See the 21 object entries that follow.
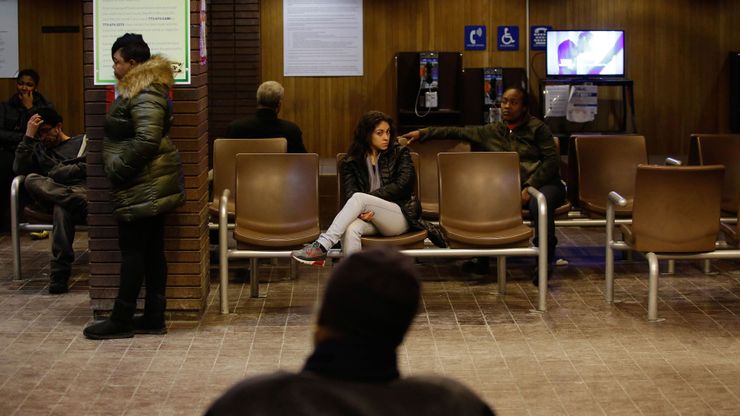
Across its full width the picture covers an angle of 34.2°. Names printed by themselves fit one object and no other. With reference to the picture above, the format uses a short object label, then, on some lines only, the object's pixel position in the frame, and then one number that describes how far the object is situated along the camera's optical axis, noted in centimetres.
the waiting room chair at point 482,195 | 718
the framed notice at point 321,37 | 1176
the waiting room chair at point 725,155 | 832
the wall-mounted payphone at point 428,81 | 1131
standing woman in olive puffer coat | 593
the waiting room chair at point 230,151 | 806
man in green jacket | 774
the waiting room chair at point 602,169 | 824
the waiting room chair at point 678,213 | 661
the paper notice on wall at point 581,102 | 1128
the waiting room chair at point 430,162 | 814
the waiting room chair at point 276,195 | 714
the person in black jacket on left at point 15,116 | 955
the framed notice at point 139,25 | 637
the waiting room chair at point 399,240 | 685
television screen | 1138
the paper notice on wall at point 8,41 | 1163
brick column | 643
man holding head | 744
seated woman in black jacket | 686
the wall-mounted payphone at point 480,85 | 1146
